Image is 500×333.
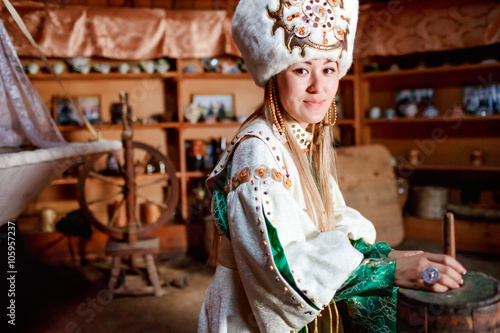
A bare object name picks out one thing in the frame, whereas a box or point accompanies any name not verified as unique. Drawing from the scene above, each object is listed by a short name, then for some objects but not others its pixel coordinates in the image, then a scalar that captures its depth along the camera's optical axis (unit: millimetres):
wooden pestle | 1040
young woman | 1032
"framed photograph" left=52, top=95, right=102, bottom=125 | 4590
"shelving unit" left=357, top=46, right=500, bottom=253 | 4566
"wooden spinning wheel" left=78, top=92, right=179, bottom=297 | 3467
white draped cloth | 2205
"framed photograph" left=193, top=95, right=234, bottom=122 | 4957
